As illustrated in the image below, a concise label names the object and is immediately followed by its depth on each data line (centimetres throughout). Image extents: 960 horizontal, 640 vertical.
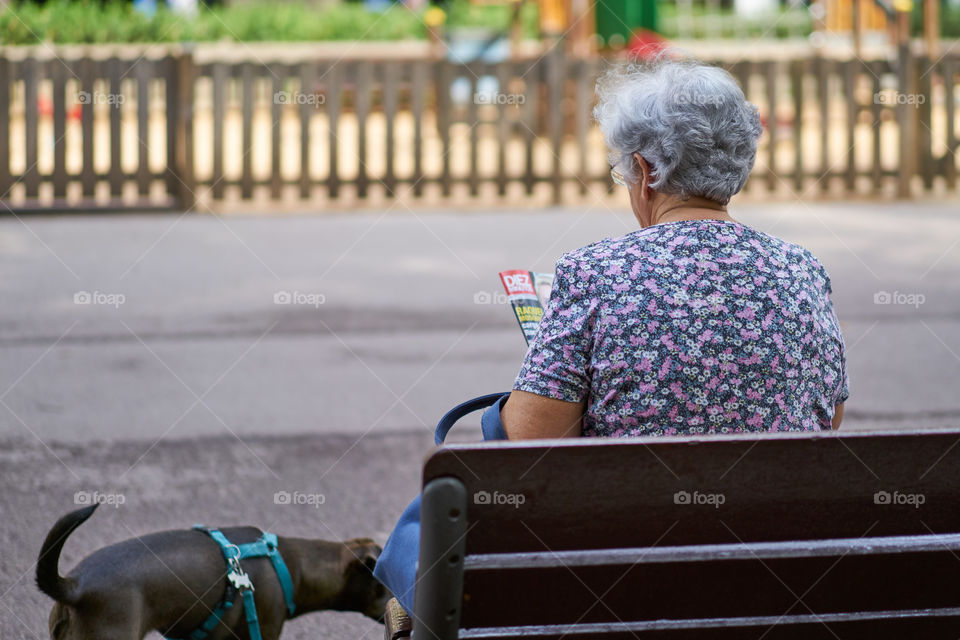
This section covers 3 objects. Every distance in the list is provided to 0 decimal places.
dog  528
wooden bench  356
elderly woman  417
